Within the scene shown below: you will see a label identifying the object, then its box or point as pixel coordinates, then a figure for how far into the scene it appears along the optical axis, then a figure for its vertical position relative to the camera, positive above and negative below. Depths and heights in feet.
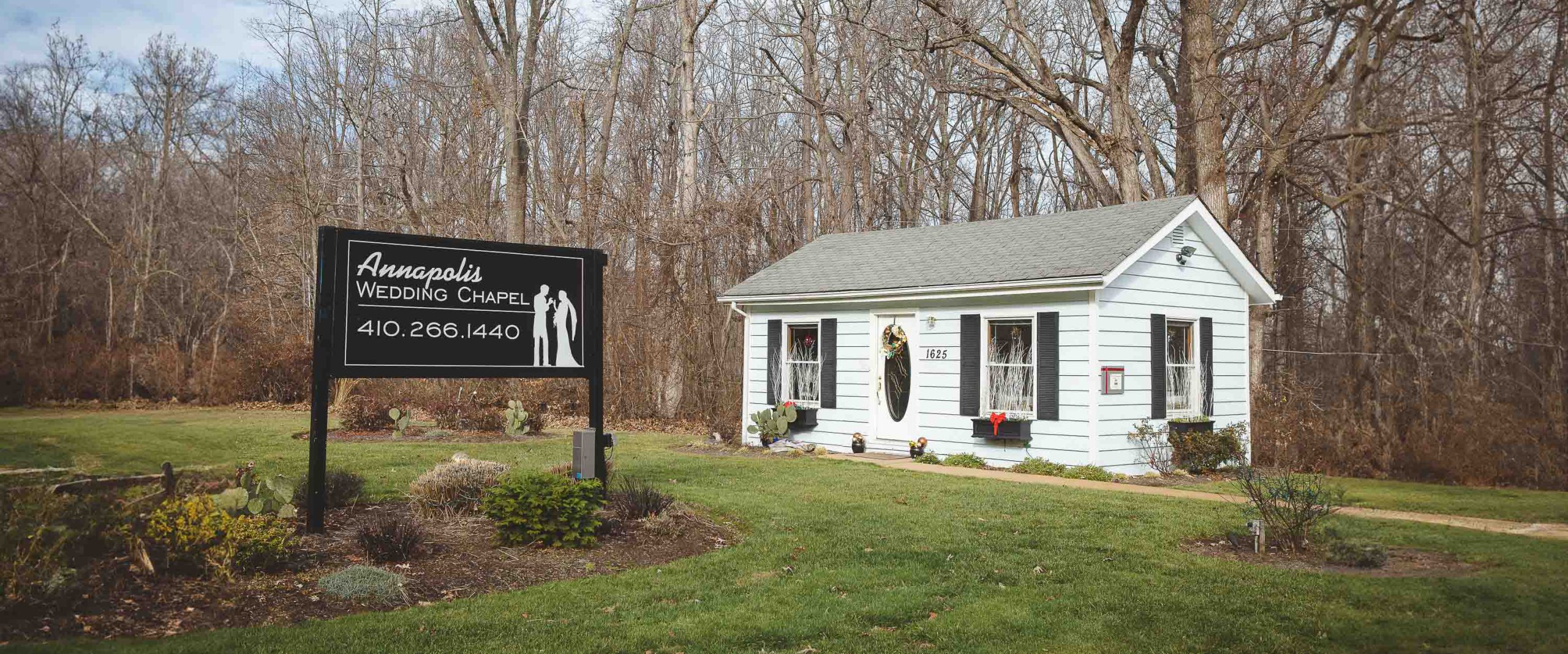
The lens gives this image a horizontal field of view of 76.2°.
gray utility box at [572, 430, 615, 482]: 27.45 -2.51
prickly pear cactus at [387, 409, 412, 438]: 47.19 -2.89
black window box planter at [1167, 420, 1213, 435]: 44.32 -2.51
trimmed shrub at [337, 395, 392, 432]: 54.60 -3.14
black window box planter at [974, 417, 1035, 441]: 43.24 -2.75
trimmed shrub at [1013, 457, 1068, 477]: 41.60 -4.18
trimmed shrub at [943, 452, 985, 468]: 44.62 -4.19
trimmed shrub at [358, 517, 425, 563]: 21.66 -3.99
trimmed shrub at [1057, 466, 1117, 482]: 40.42 -4.25
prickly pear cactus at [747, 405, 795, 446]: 51.13 -3.01
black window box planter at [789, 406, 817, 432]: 51.78 -2.80
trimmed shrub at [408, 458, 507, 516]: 27.30 -3.54
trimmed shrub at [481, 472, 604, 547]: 23.84 -3.63
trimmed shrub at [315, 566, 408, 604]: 19.01 -4.36
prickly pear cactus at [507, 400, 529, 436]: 50.67 -2.98
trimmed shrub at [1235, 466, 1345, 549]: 24.32 -3.38
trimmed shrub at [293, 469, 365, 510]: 28.02 -3.71
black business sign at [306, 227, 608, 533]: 24.63 +1.25
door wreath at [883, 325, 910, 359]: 48.52 +1.21
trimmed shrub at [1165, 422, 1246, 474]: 43.65 -3.43
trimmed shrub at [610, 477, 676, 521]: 26.94 -3.82
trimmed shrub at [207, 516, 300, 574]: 19.39 -3.80
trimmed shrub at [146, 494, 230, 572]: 19.17 -3.41
